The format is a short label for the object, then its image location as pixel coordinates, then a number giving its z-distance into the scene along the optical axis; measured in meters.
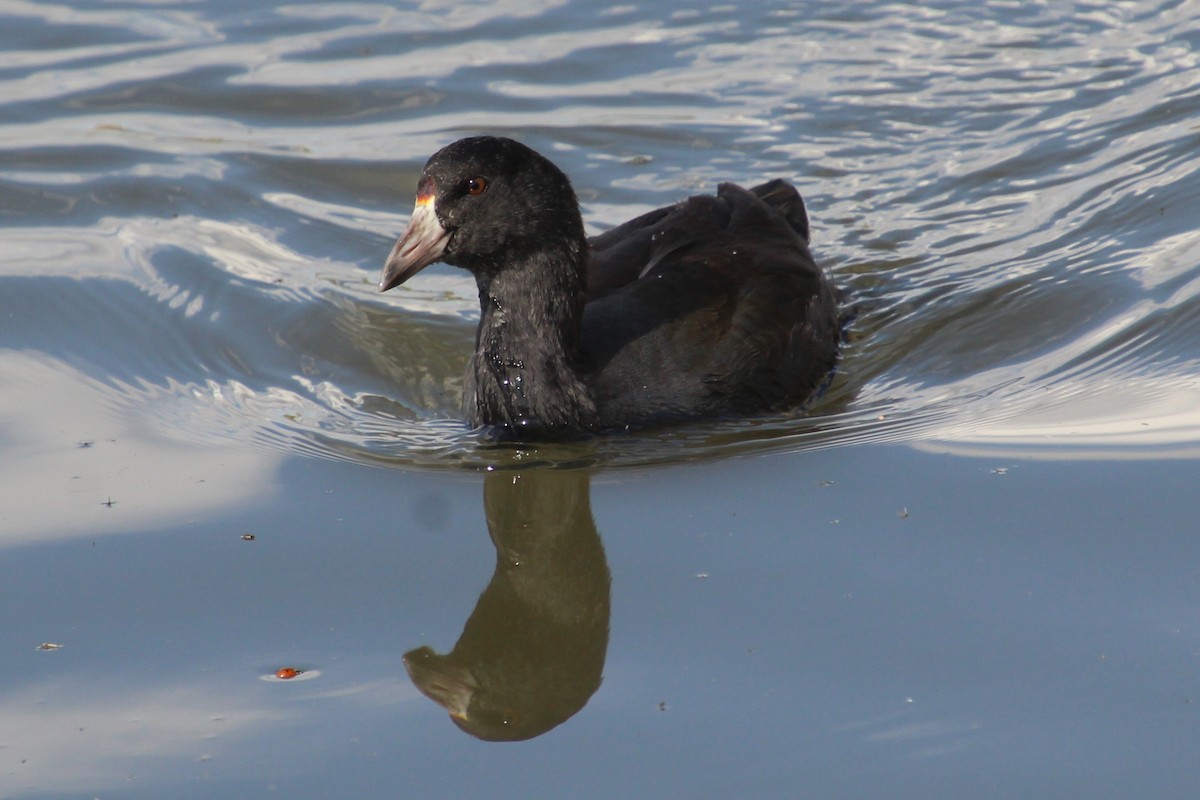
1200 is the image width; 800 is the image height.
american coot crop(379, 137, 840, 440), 10.49
